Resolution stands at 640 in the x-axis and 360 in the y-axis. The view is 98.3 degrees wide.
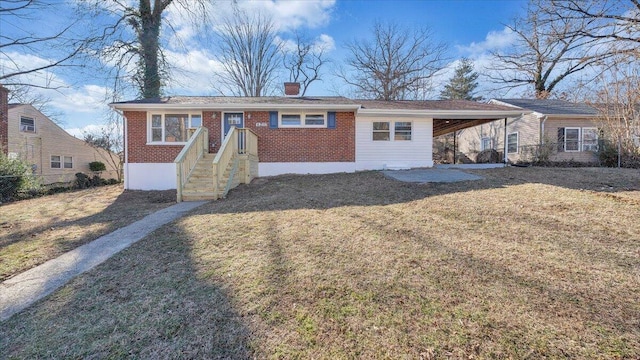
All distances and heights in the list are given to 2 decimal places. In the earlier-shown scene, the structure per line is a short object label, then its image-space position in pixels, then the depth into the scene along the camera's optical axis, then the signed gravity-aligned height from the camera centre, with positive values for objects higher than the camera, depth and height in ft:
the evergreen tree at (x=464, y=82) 98.43 +32.03
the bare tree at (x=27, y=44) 32.24 +15.93
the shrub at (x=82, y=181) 46.78 -1.60
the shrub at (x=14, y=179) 33.24 -0.84
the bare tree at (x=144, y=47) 50.65 +23.06
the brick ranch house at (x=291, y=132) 35.76 +5.41
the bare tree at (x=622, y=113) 36.88 +8.15
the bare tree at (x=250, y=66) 84.07 +32.33
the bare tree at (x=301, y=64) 87.40 +33.81
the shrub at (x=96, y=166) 74.90 +1.63
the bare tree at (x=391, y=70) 80.23 +29.78
